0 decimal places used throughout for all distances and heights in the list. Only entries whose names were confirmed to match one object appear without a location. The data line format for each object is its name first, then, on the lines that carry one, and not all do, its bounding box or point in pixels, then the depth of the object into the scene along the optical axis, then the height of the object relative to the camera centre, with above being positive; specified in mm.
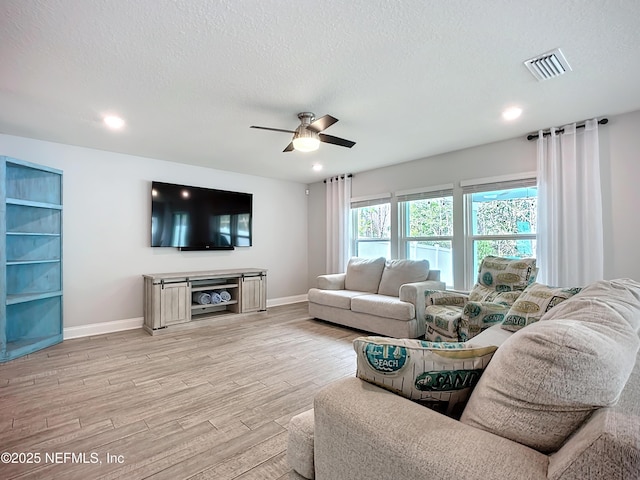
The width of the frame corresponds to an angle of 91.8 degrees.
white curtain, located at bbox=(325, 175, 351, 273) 5688 +436
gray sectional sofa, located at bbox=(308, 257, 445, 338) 3721 -710
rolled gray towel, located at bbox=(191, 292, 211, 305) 4586 -779
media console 4102 -732
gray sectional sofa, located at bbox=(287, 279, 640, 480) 611 -425
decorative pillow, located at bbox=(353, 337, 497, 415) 987 -405
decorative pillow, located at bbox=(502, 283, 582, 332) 2123 -427
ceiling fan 2799 +1048
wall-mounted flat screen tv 4582 +452
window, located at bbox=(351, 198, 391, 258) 5273 +297
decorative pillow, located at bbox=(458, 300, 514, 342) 2688 -638
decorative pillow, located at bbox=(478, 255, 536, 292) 2891 -280
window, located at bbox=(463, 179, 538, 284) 3777 +309
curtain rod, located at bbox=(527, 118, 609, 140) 3195 +1260
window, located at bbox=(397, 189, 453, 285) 4488 +244
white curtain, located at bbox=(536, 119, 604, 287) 3213 +388
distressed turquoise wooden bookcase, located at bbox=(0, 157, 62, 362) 3555 -101
